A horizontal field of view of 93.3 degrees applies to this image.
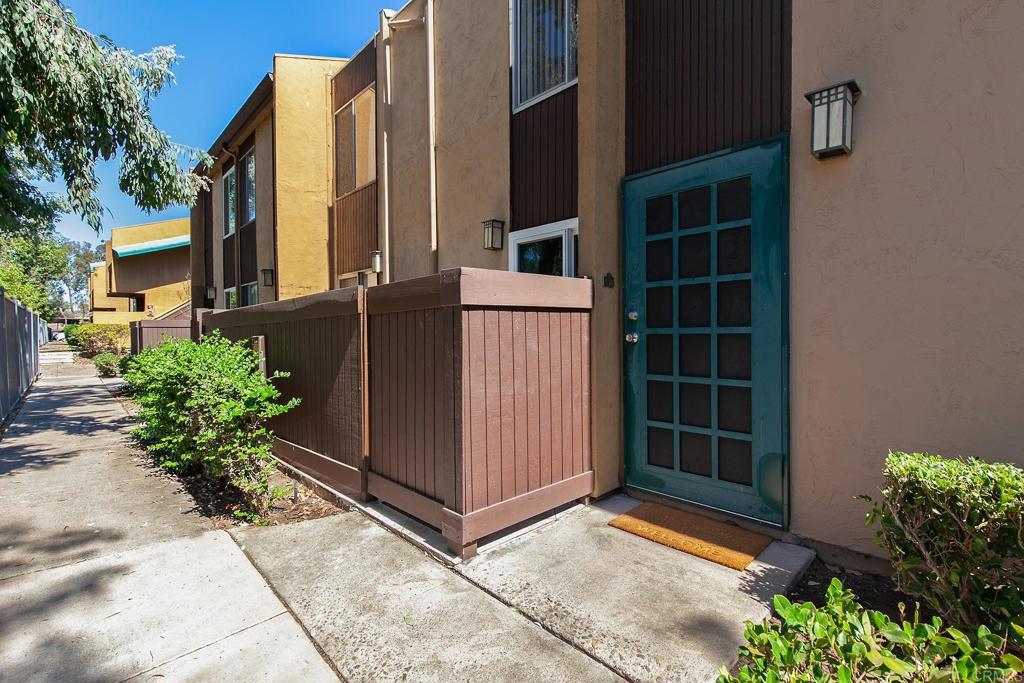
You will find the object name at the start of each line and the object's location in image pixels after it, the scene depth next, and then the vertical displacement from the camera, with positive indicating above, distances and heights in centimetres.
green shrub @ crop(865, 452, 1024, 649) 186 -84
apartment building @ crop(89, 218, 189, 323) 2150 +328
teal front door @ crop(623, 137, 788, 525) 316 +1
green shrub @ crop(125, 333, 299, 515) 385 -65
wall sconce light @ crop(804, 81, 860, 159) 280 +125
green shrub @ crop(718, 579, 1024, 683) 117 -83
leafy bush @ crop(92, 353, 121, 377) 1393 -80
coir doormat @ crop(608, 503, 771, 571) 291 -133
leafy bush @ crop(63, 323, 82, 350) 2281 +9
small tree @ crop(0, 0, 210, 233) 480 +259
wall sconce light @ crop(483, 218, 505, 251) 511 +107
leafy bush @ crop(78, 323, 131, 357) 2017 -5
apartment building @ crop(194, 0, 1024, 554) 251 +67
